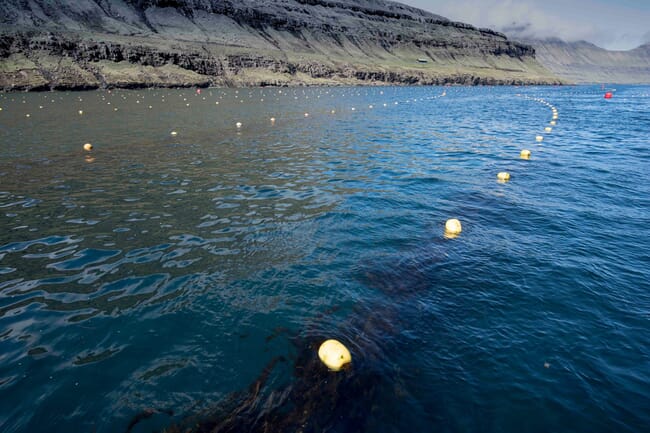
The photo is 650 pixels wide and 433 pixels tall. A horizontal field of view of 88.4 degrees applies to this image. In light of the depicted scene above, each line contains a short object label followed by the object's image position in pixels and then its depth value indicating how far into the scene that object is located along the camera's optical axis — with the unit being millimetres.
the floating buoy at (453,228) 10211
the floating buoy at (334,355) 5480
